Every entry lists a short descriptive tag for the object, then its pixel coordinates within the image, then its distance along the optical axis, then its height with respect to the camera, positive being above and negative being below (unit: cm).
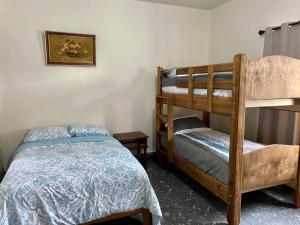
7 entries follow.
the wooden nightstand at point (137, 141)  342 -87
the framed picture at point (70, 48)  322 +51
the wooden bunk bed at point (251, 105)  195 -24
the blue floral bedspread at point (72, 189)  169 -85
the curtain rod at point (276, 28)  251 +69
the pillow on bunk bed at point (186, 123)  356 -63
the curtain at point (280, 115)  257 -37
